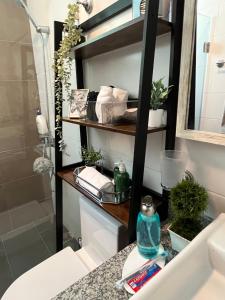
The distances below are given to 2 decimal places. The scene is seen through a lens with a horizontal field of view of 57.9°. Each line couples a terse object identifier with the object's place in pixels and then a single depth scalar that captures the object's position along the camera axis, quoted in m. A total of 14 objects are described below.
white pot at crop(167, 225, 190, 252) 0.66
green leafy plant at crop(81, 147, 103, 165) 1.19
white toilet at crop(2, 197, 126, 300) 1.00
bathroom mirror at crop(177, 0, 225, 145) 0.67
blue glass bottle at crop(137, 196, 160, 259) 0.69
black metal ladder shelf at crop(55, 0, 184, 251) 0.63
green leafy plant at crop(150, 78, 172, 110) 0.75
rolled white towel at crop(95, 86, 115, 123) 0.87
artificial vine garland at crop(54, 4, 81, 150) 1.00
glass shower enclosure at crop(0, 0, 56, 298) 1.76
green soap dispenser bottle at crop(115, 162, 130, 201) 0.93
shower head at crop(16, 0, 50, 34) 1.50
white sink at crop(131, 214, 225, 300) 0.51
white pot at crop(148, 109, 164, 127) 0.77
